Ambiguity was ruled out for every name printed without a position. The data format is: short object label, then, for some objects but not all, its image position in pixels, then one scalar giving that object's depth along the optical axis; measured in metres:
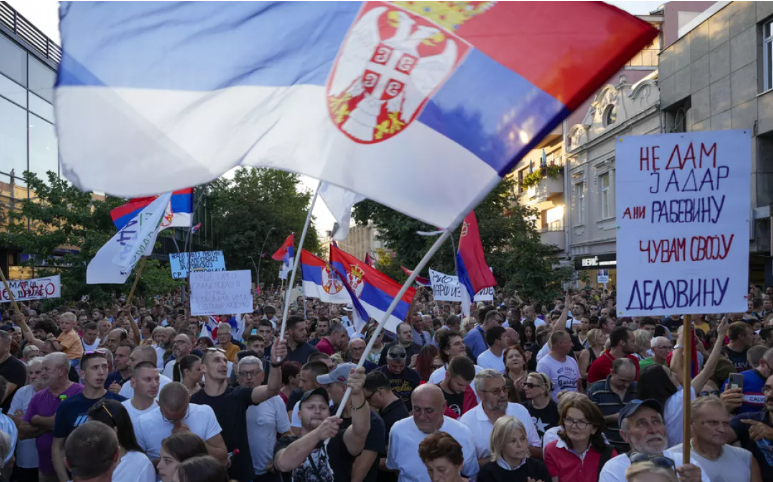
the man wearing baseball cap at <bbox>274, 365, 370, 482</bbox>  4.36
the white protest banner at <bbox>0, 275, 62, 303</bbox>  14.78
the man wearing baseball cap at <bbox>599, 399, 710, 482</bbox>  4.37
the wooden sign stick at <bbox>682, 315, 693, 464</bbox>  4.02
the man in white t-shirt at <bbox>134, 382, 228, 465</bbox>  5.38
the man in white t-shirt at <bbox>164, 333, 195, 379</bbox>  8.82
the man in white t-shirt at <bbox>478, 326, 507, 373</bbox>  8.69
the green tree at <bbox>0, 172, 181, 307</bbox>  20.88
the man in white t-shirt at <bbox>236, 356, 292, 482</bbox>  6.18
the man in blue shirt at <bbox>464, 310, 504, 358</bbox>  10.93
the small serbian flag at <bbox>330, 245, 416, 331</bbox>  9.98
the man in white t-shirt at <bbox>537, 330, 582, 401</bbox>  8.12
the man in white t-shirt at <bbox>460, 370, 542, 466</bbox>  5.77
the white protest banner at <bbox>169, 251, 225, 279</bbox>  19.30
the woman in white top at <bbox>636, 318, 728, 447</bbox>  5.98
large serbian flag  3.71
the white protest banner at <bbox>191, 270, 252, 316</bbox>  12.06
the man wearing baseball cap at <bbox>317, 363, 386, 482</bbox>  4.86
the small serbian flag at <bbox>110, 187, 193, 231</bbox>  13.13
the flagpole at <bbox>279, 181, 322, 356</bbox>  5.77
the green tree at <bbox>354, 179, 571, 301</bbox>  26.30
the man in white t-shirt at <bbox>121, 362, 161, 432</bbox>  5.93
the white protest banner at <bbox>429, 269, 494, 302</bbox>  15.53
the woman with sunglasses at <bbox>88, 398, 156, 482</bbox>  4.67
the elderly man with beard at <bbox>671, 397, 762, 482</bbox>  4.66
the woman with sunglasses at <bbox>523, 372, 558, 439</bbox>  6.34
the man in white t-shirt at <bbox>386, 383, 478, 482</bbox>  5.25
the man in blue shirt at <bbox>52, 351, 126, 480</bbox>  5.76
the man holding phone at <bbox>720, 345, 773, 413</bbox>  6.42
